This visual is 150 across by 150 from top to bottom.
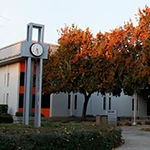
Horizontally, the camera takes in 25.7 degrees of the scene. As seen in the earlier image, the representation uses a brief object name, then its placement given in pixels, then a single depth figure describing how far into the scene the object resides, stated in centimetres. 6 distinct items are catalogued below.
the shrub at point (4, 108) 3572
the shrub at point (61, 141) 838
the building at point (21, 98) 3681
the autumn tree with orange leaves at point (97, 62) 2625
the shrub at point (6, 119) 2158
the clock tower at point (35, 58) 1390
